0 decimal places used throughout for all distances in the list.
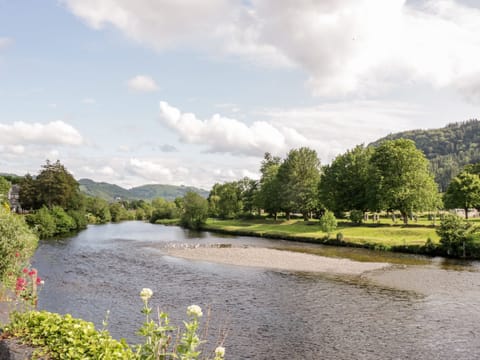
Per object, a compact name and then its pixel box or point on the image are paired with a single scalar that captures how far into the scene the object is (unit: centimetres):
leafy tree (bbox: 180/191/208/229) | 11200
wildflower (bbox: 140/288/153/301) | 827
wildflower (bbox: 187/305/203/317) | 769
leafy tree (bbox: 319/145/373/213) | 8050
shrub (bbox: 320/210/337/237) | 6575
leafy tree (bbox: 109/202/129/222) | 15938
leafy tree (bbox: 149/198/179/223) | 15019
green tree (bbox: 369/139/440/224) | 6969
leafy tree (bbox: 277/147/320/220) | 9038
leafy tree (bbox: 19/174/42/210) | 9519
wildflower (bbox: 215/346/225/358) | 723
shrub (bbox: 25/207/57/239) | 7462
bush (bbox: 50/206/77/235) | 8439
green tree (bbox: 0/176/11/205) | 11945
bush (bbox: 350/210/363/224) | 7425
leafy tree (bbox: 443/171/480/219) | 7862
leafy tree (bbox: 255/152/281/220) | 9706
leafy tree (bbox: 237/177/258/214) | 11906
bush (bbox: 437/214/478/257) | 4861
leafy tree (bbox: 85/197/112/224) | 14000
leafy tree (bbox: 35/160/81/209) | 9219
